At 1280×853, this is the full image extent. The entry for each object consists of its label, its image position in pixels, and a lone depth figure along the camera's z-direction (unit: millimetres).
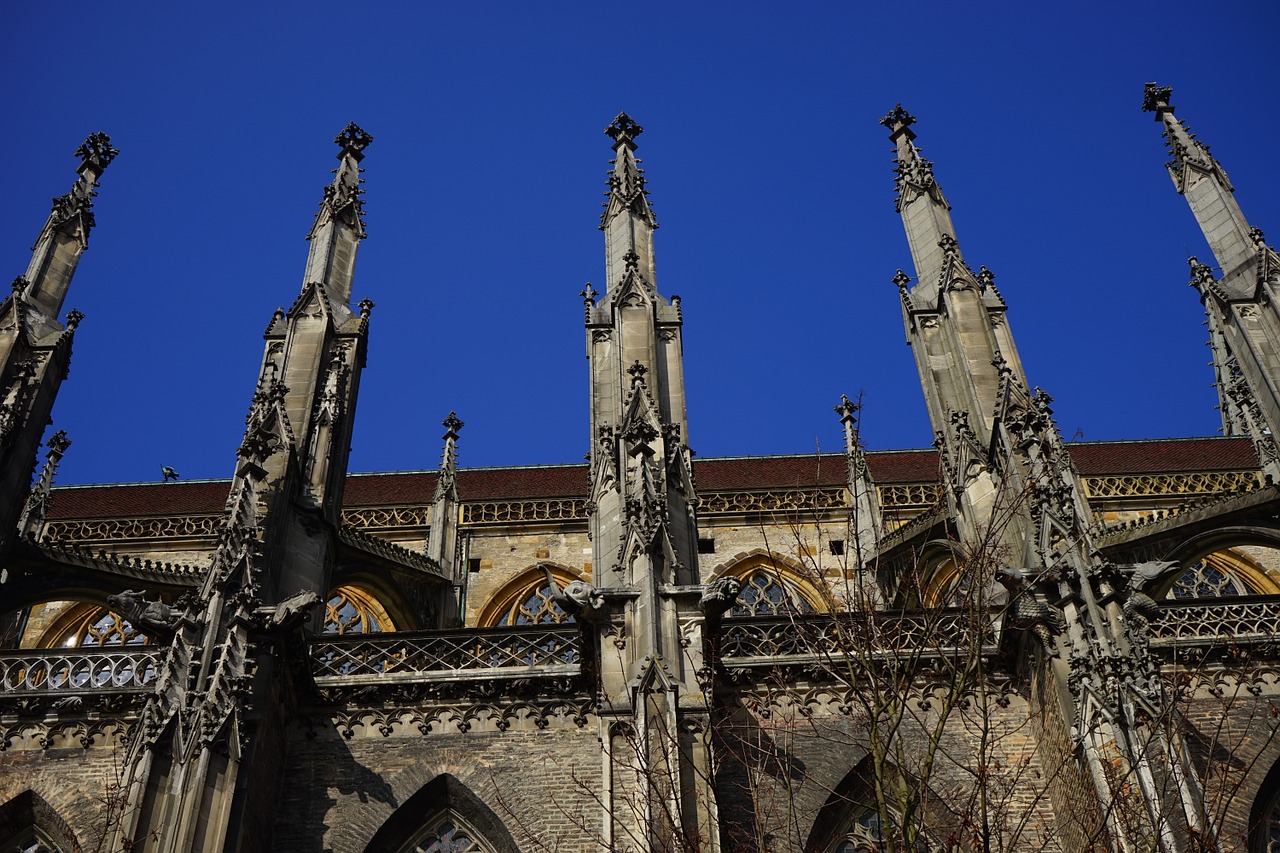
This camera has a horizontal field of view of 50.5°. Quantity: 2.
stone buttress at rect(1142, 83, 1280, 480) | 17750
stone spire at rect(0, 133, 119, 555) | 16016
